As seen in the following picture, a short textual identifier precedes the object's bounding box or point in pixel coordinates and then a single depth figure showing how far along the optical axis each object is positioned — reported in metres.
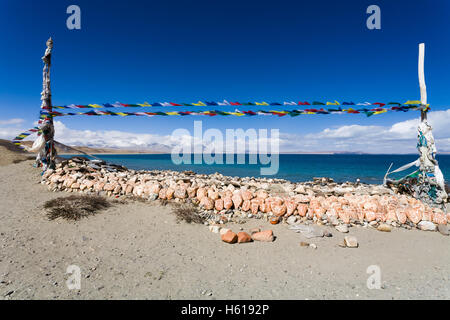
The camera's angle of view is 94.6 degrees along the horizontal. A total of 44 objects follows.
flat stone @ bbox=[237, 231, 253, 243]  4.63
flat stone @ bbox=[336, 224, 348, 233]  5.19
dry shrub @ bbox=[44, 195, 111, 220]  5.49
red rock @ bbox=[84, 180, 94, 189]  7.67
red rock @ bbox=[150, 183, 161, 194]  7.16
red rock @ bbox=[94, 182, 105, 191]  7.57
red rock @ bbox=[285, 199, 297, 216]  5.86
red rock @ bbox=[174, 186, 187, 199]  6.80
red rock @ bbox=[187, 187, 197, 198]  6.80
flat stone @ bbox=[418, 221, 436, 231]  5.37
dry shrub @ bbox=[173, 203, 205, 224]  5.59
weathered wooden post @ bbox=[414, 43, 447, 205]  6.38
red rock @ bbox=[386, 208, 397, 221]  5.67
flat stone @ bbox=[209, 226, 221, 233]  5.11
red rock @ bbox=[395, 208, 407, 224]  5.59
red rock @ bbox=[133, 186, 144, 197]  7.28
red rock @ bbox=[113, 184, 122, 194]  7.43
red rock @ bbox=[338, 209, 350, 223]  5.60
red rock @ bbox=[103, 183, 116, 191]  7.49
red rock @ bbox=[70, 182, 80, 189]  7.80
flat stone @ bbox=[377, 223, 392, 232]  5.24
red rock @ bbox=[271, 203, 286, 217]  5.86
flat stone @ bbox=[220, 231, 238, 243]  4.58
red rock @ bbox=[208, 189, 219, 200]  6.40
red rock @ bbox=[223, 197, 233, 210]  6.20
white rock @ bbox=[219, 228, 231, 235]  4.98
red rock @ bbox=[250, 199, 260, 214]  6.05
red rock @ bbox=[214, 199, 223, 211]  6.20
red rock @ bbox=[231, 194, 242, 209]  6.23
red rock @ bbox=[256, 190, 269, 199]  6.24
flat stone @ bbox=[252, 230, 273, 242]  4.75
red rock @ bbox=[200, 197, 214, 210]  6.25
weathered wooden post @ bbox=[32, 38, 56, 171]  9.40
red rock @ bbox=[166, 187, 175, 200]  6.90
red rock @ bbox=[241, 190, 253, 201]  6.30
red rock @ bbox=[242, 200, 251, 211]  6.14
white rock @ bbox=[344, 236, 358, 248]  4.51
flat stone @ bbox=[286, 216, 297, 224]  5.62
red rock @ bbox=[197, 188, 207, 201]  6.59
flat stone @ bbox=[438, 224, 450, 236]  5.19
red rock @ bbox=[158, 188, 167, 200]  6.97
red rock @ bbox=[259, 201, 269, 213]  6.05
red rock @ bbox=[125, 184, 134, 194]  7.42
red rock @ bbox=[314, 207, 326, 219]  5.70
